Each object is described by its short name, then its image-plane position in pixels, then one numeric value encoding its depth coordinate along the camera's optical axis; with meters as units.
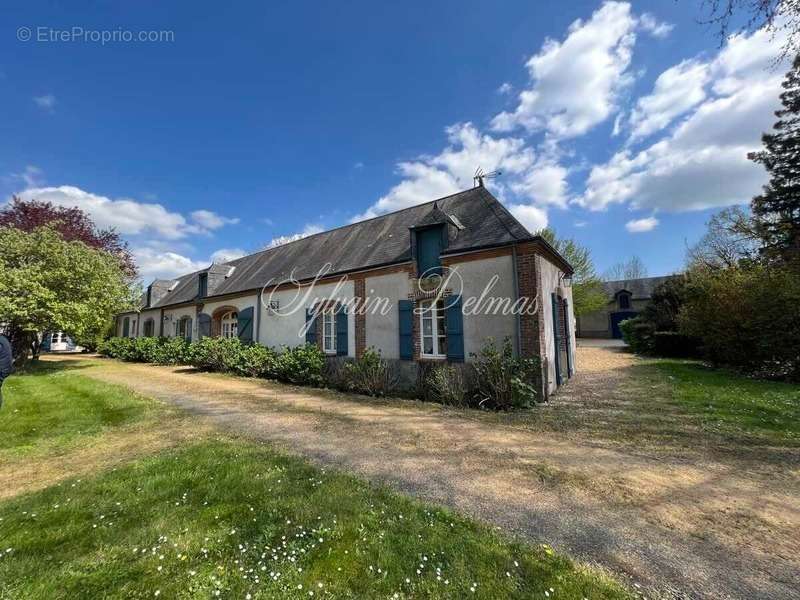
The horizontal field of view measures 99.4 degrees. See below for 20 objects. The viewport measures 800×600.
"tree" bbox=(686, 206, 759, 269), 17.33
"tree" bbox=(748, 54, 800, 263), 15.60
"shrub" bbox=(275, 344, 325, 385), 10.56
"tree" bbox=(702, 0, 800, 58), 4.24
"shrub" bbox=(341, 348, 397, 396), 9.07
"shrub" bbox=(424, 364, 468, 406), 7.80
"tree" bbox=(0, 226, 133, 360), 11.48
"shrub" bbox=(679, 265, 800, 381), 9.45
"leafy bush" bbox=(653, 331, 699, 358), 15.86
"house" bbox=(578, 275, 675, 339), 32.28
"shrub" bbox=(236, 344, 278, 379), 11.73
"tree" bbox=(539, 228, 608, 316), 24.73
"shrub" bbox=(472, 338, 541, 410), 7.25
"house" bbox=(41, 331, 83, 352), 28.64
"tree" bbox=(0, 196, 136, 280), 17.52
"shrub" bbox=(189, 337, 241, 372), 13.02
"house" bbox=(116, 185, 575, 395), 8.20
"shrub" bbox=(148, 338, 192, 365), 16.22
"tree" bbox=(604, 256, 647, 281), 41.91
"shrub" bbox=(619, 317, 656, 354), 17.03
